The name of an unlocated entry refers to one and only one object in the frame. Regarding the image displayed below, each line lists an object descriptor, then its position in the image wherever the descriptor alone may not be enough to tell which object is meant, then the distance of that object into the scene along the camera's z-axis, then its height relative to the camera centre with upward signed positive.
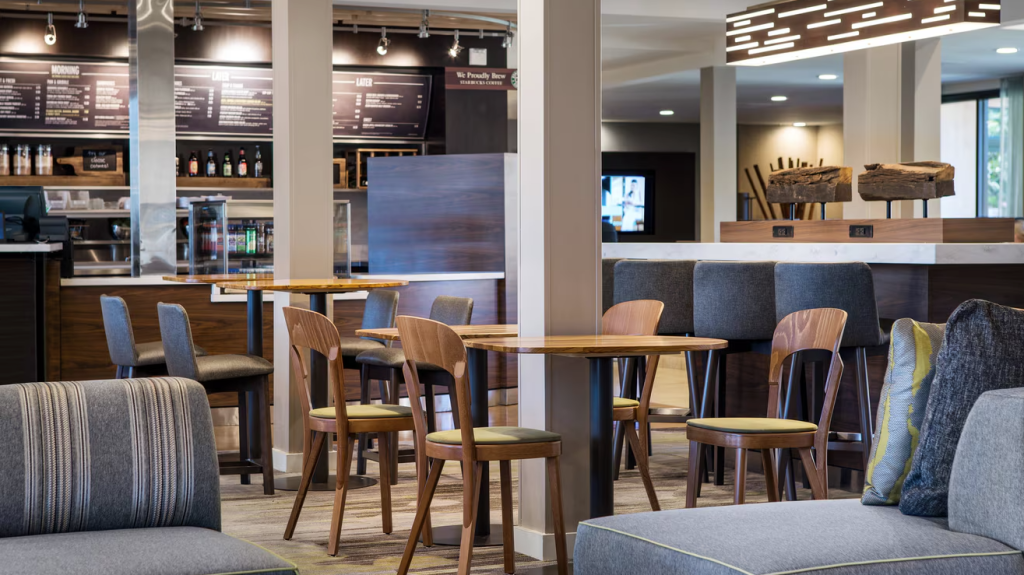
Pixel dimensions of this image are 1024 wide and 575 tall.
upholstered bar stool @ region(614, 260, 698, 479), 5.62 -0.22
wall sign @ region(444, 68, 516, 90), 9.58 +1.43
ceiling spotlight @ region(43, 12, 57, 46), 8.59 +1.64
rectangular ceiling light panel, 6.36 +1.32
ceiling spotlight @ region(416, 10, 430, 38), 8.88 +1.75
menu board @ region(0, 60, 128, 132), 9.08 +1.23
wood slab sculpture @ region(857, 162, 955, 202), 6.41 +0.37
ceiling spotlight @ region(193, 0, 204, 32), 8.65 +1.74
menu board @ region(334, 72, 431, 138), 9.85 +1.26
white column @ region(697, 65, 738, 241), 12.09 +1.15
